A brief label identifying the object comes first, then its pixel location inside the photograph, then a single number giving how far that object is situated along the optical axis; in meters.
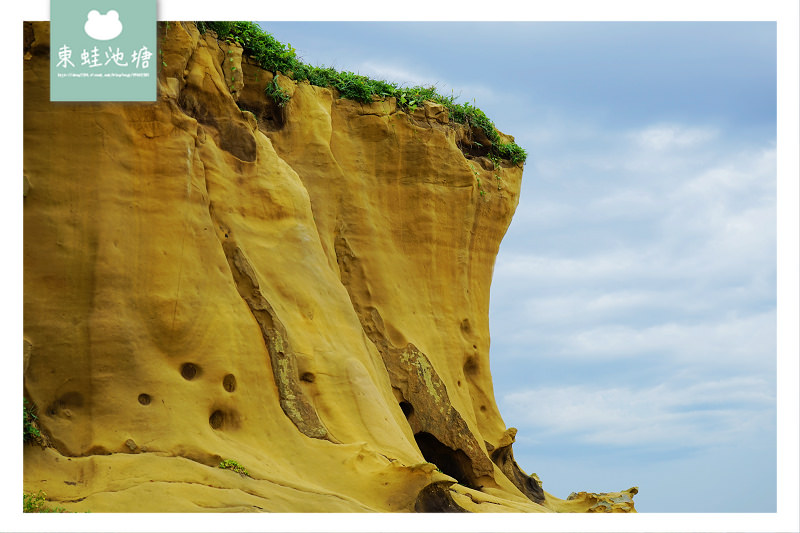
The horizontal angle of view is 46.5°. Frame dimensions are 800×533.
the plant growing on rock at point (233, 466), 10.69
